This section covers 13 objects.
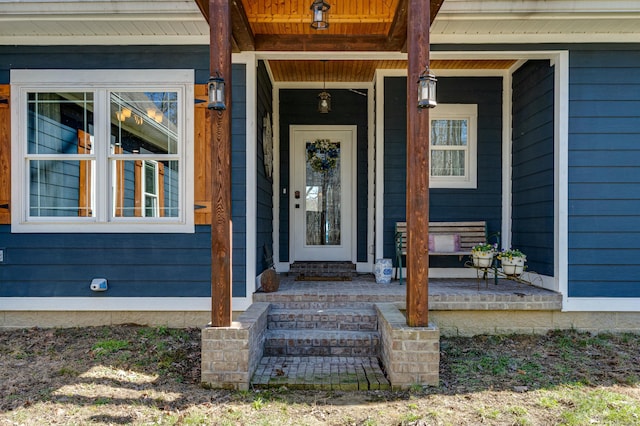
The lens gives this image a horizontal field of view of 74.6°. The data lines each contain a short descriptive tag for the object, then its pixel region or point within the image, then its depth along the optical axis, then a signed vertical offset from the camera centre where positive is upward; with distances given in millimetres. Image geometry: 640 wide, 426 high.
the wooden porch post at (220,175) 3014 +224
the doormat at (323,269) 5570 -853
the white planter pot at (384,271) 4973 -766
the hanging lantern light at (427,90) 2891 +808
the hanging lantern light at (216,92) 2959 +804
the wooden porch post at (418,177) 2963 +211
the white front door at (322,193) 5965 +194
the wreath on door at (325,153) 5973 +760
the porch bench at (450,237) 5184 -375
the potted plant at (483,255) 4582 -527
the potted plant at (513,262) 4480 -587
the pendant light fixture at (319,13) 3299 +1529
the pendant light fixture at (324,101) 5379 +1363
